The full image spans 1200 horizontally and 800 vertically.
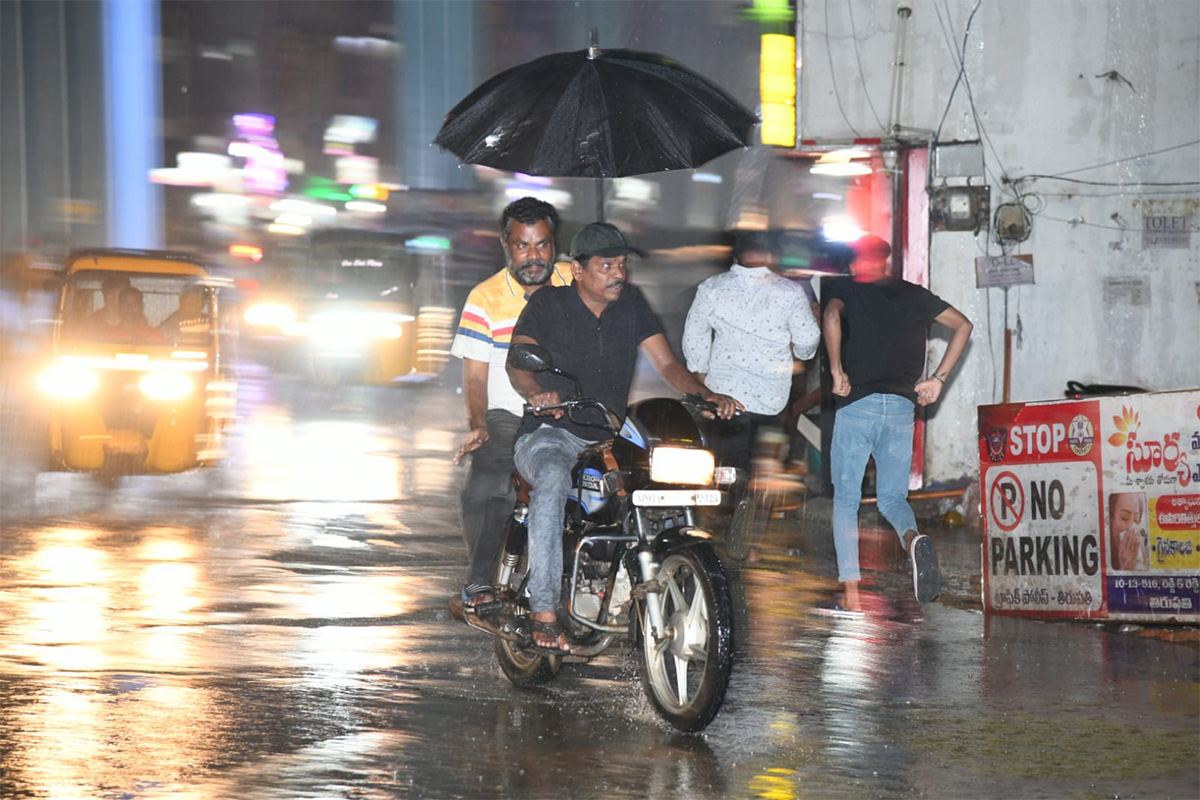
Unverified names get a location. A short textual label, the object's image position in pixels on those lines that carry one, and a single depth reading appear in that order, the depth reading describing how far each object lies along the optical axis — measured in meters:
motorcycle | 11.18
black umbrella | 16.12
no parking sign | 16.36
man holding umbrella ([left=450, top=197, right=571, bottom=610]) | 13.91
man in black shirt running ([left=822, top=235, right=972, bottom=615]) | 17.70
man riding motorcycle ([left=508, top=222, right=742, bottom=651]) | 12.56
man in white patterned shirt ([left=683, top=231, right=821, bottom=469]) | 18.44
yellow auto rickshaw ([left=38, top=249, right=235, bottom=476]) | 29.34
